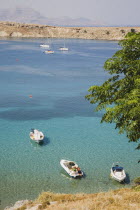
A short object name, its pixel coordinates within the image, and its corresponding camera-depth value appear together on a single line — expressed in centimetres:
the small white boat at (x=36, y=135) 3766
